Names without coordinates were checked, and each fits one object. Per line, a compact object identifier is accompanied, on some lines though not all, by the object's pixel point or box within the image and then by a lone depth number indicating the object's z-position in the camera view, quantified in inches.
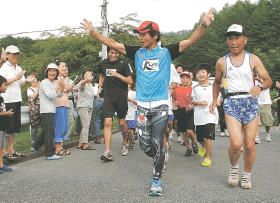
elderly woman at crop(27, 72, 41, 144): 304.5
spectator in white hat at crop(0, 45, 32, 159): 247.6
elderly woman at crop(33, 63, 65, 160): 256.8
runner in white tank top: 174.7
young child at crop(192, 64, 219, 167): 248.1
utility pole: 776.9
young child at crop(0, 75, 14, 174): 208.1
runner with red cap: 172.6
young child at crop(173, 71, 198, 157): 289.3
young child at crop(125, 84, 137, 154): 322.7
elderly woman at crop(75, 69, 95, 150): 316.5
